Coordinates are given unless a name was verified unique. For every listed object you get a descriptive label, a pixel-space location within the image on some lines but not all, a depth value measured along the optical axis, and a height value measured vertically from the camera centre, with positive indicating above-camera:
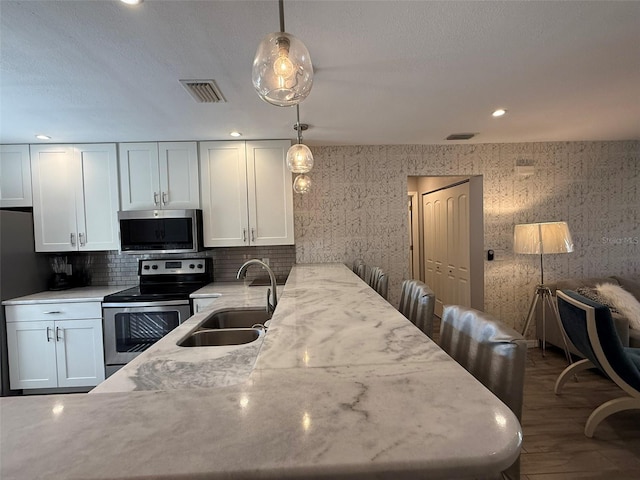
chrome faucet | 1.71 -0.32
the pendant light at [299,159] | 2.06 +0.50
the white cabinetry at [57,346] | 2.73 -0.90
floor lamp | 2.92 -0.12
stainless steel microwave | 2.96 +0.08
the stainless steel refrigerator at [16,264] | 2.69 -0.19
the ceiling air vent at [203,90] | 1.88 +0.93
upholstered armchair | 1.94 -0.81
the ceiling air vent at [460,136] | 3.06 +0.93
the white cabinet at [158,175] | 3.04 +0.62
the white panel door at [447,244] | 3.70 -0.19
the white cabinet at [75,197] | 3.00 +0.43
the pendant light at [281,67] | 0.90 +0.50
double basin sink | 1.58 -0.51
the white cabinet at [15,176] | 2.95 +0.64
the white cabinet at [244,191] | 3.09 +0.45
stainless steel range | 2.67 -0.69
